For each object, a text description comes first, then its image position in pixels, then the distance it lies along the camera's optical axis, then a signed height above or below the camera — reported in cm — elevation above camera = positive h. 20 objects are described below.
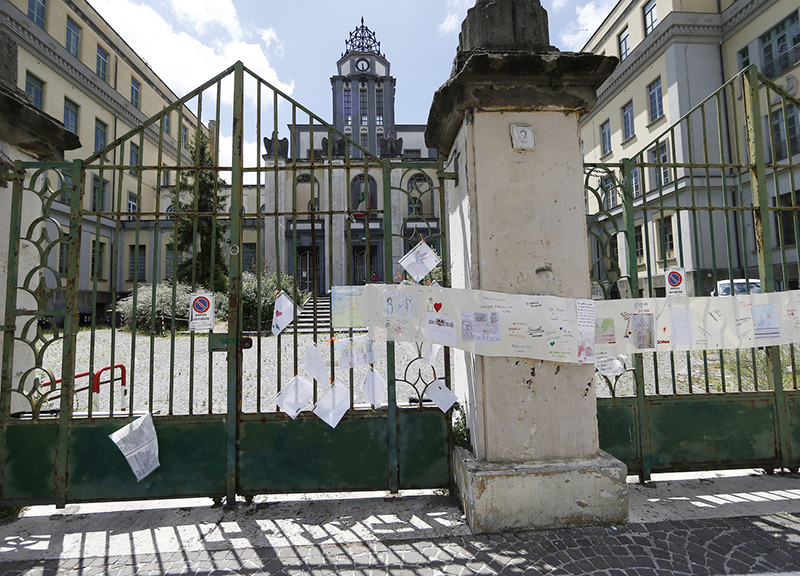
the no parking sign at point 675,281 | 371 +30
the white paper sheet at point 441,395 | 338 -60
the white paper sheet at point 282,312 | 341 +10
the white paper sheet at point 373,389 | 342 -54
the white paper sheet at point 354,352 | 340 -24
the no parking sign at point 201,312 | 339 +12
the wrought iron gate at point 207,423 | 331 -78
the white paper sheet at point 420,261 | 344 +49
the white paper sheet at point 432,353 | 349 -27
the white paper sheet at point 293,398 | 337 -59
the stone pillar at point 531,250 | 299 +51
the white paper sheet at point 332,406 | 337 -67
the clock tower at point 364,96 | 3056 +1655
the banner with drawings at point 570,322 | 309 -4
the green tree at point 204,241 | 1909 +419
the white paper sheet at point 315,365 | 335 -33
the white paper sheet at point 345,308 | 342 +12
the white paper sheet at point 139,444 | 322 -89
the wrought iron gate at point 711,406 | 362 -81
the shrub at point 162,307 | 1471 +75
